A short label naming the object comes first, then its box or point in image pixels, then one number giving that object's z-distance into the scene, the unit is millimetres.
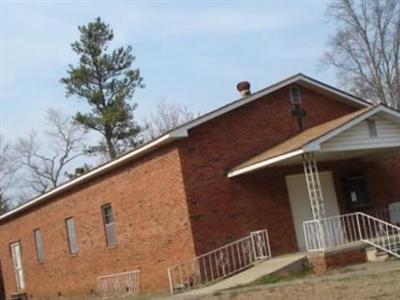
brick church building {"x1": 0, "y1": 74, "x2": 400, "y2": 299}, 19359
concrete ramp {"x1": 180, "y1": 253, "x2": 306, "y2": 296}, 17219
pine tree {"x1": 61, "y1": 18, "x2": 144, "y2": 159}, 48844
